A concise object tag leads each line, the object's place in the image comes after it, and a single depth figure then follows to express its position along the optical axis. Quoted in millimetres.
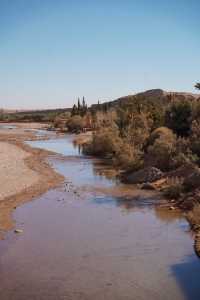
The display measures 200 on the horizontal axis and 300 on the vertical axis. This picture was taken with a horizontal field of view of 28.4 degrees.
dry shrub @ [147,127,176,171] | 27031
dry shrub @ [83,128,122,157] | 39238
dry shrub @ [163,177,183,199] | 20391
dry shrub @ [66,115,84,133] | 80500
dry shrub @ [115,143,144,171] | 28031
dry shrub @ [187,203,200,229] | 15547
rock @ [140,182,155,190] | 22833
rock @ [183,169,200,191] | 20578
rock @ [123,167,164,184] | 24562
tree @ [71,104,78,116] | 93450
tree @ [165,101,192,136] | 33688
